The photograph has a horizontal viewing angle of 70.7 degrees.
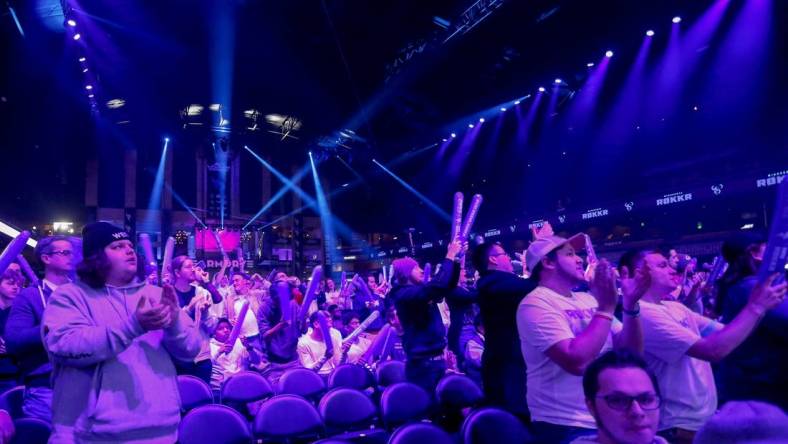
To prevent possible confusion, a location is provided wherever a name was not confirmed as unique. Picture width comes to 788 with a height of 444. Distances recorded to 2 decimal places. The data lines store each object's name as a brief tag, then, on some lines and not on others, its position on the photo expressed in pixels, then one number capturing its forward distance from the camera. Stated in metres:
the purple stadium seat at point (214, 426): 3.59
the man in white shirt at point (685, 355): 2.36
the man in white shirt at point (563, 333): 2.14
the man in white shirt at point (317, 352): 6.57
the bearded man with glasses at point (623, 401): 1.65
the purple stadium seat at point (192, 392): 4.57
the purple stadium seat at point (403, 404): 4.39
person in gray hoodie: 1.90
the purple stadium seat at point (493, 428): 3.04
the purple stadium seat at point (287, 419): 4.20
